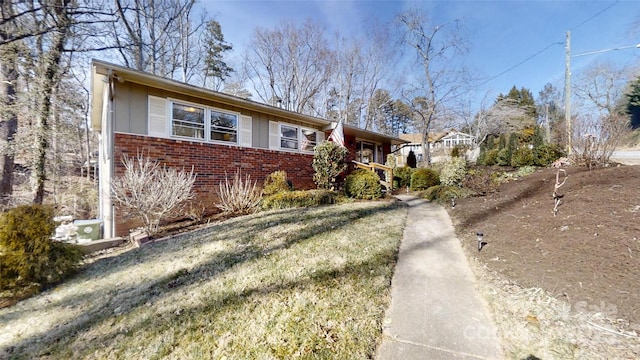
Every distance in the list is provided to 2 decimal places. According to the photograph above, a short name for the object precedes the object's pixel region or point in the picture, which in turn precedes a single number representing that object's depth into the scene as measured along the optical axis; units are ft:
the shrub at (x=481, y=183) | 26.35
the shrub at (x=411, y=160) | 60.75
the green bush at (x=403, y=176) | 42.57
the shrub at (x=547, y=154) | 36.67
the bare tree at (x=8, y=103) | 27.63
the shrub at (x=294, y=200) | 22.99
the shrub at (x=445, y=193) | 26.27
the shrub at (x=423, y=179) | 36.19
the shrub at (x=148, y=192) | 17.39
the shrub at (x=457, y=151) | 67.89
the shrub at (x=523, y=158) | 44.41
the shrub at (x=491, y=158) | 60.75
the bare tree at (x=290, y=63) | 72.69
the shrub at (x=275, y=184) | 26.23
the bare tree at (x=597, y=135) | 21.65
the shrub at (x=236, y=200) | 22.49
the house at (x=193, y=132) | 19.21
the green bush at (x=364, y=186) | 27.45
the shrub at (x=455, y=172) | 29.84
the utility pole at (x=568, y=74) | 42.95
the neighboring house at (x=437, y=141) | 110.28
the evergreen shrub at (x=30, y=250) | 10.48
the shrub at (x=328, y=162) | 28.43
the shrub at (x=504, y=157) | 55.31
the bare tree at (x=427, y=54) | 58.80
